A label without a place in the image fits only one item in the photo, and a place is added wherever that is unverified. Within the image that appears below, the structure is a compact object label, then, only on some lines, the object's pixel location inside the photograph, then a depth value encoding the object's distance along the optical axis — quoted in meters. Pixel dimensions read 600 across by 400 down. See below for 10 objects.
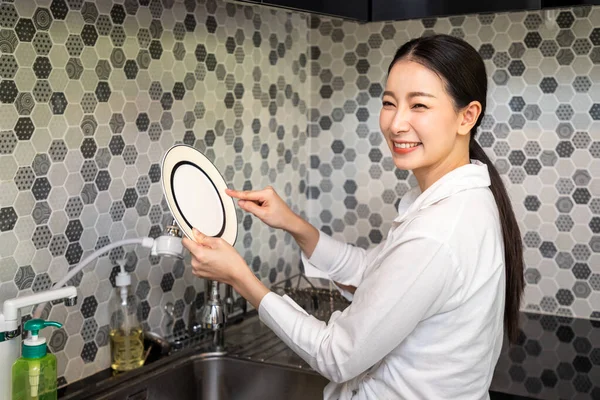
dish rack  2.00
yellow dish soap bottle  1.60
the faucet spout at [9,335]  1.27
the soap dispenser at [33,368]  1.27
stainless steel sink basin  1.62
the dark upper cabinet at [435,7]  1.60
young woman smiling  1.14
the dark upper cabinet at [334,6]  1.47
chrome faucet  1.58
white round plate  1.35
